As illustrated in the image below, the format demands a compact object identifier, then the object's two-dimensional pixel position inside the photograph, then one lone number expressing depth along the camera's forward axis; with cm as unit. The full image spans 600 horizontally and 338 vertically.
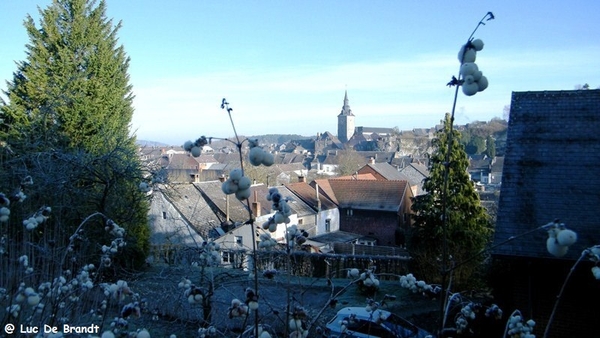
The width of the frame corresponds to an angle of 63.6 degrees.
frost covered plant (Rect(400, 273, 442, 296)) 278
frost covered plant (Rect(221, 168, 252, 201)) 185
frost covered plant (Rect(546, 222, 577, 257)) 163
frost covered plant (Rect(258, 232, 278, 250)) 257
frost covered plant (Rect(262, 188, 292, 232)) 218
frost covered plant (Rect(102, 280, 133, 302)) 224
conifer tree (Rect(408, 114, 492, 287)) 1561
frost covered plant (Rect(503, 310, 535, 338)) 221
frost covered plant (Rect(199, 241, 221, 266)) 319
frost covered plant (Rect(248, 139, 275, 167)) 192
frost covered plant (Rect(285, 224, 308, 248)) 258
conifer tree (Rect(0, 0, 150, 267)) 1079
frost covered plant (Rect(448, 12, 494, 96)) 190
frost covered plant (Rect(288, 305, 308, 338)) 204
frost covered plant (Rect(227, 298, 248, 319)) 197
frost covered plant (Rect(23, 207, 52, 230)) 265
